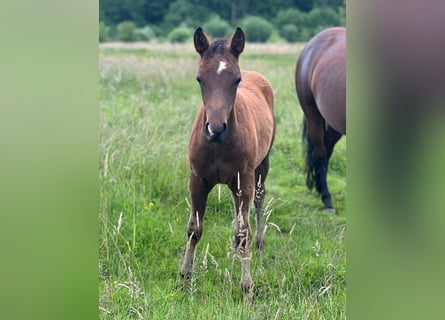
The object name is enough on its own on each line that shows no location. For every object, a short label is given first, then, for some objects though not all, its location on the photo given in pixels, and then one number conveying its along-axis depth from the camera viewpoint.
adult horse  5.40
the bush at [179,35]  24.59
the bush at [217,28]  26.88
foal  3.24
